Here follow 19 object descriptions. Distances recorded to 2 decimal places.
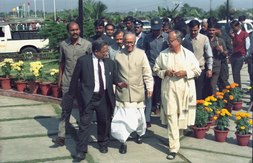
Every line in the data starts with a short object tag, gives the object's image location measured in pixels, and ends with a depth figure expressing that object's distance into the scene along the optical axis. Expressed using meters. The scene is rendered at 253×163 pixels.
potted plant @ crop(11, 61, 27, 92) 9.11
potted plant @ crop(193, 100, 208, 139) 6.01
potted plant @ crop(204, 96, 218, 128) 6.14
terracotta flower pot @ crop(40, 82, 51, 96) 8.75
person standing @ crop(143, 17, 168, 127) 6.38
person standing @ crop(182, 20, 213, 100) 6.55
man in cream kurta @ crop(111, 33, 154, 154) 5.43
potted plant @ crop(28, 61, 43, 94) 8.93
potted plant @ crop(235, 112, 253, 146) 5.71
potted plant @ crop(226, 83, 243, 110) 7.85
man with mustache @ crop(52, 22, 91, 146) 5.70
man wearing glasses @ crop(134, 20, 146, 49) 6.88
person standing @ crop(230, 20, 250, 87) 8.72
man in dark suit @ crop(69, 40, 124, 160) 5.15
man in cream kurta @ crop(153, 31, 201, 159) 5.22
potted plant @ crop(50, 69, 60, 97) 8.60
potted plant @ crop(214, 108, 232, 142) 5.89
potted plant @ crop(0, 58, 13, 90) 9.33
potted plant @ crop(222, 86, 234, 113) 7.37
